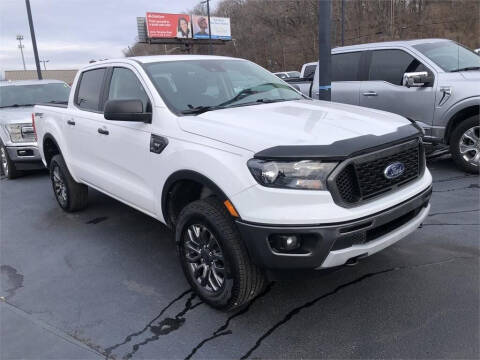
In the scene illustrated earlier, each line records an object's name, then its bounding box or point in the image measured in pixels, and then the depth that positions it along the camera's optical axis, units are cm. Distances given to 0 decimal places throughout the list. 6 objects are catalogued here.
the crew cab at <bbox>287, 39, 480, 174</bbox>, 574
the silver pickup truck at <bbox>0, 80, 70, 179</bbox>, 739
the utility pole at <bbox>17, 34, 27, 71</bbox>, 6370
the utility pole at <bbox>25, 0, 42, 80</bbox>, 1277
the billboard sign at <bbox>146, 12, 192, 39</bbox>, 5297
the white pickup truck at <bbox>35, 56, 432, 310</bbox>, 247
